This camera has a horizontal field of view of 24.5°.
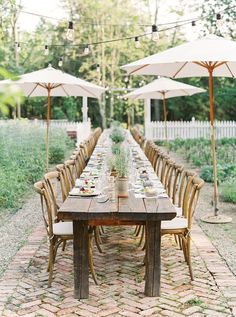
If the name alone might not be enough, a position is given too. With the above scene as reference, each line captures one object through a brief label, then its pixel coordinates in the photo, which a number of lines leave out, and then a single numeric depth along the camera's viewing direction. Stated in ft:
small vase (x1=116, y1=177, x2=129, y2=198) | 14.84
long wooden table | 13.04
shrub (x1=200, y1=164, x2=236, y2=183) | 34.94
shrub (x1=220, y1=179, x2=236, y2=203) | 27.86
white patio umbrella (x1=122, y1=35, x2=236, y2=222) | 20.58
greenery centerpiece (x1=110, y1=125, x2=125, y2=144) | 35.71
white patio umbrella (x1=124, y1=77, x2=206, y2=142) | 42.37
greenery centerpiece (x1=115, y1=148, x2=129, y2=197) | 14.78
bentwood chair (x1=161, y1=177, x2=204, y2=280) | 15.10
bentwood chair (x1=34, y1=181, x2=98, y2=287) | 14.49
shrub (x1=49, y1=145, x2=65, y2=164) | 46.54
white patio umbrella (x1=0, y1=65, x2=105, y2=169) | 28.37
